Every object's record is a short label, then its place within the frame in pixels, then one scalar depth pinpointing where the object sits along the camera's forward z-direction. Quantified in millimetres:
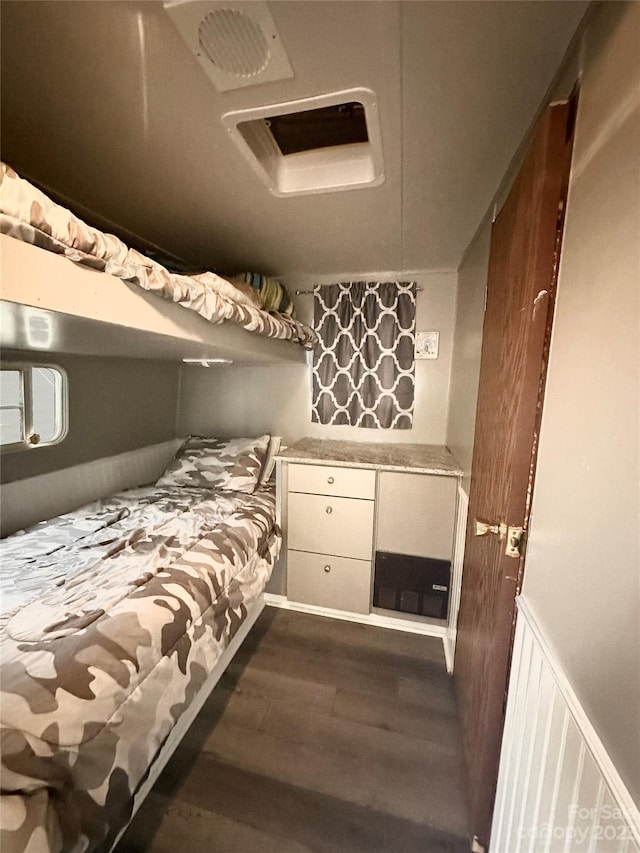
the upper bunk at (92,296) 732
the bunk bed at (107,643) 741
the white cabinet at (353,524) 1987
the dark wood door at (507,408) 838
